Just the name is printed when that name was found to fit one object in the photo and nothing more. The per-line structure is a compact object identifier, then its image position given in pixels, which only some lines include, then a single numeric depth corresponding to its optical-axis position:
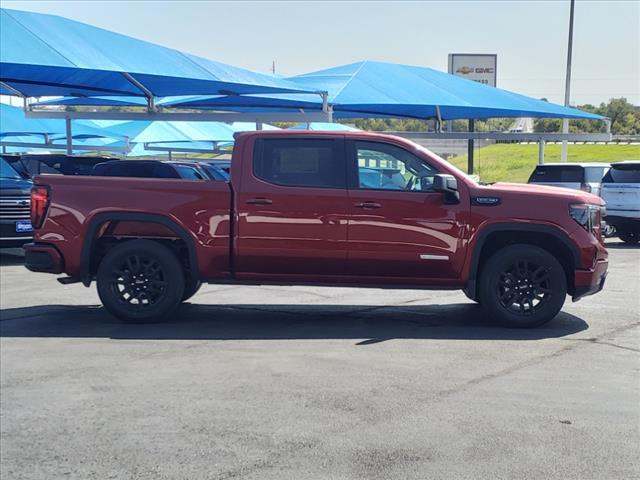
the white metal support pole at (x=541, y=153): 22.01
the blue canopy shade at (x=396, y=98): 20.39
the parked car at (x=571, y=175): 18.56
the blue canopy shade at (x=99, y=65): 14.67
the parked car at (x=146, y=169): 13.63
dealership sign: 50.81
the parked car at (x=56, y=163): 17.27
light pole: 26.75
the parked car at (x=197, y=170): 14.12
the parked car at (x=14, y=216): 13.22
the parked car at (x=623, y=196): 16.98
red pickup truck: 8.09
